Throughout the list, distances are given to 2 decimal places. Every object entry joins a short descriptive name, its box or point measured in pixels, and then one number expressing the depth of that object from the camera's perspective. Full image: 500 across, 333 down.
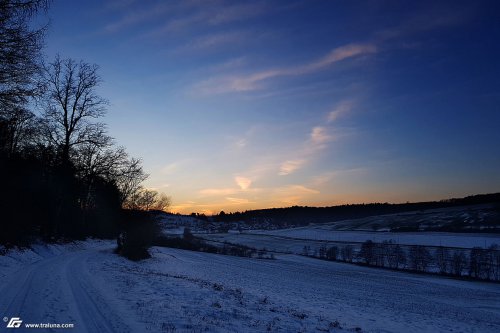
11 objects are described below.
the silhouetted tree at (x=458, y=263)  67.63
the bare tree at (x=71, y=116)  35.12
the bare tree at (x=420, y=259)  74.19
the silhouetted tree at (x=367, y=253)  83.93
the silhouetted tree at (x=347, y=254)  89.72
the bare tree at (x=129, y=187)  59.36
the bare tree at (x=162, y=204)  84.06
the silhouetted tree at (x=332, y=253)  91.57
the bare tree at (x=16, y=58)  10.40
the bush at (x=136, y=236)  42.34
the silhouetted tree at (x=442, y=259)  70.71
